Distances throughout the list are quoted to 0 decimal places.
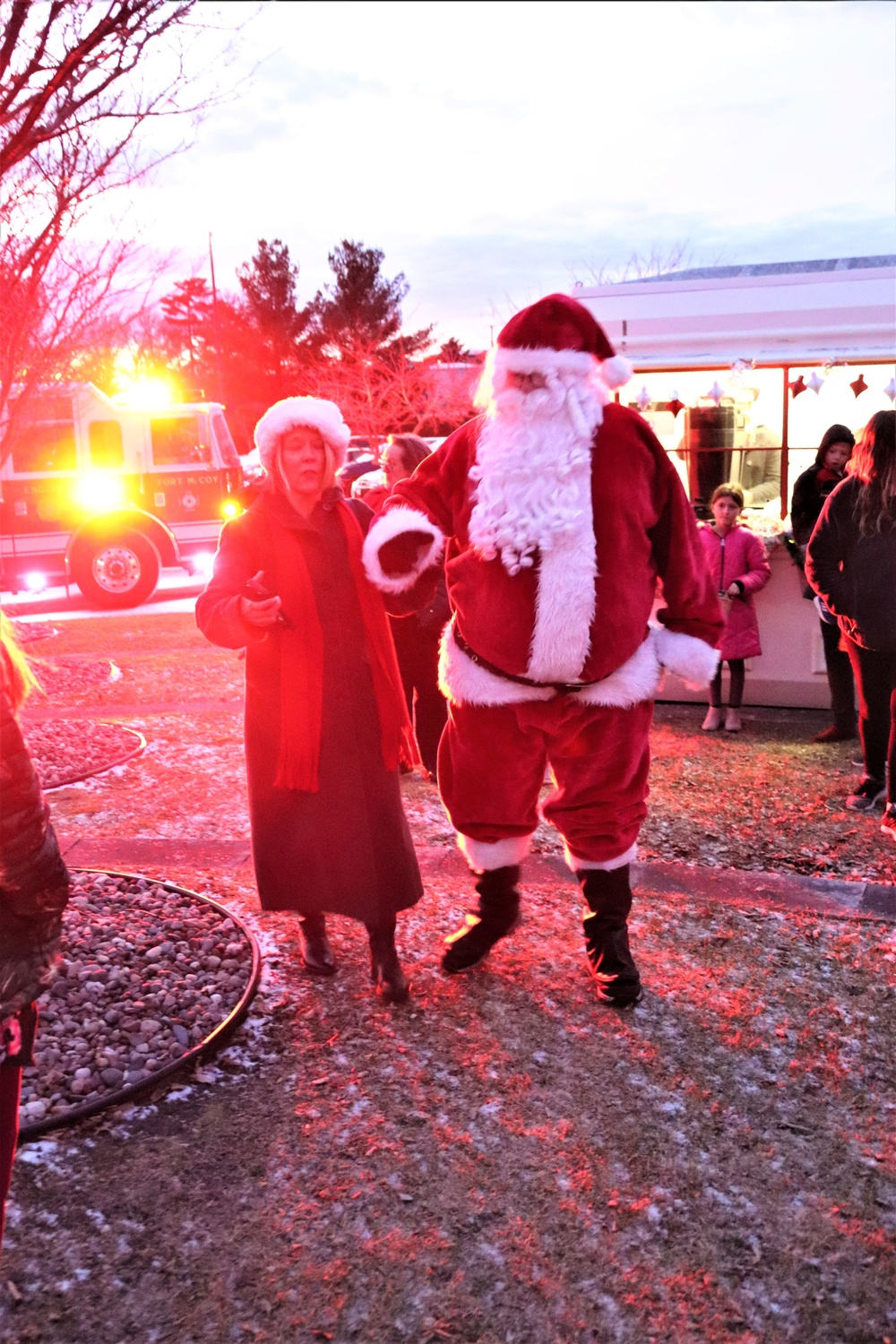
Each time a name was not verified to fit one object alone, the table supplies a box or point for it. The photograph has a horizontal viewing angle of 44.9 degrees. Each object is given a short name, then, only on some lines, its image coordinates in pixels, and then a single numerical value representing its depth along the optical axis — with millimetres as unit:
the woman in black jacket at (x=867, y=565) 4602
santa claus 3061
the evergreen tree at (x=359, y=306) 34312
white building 6918
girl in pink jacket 6523
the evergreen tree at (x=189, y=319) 40750
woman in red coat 3223
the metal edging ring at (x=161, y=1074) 2686
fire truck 13102
